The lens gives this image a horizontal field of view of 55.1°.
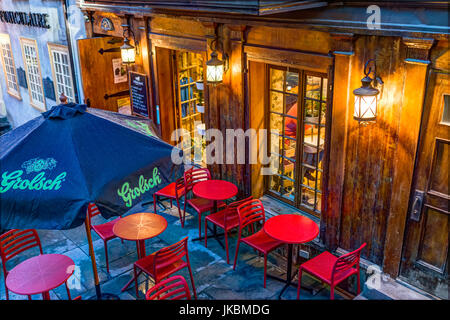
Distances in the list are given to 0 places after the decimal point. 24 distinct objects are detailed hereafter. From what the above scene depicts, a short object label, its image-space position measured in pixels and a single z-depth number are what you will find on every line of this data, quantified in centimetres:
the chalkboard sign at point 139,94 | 890
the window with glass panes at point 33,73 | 1222
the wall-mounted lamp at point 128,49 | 850
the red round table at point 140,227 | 602
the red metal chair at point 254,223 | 599
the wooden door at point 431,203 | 461
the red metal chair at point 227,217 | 665
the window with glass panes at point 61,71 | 1080
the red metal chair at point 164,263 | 545
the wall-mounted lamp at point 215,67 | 665
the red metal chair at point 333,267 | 522
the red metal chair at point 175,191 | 770
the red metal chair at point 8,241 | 586
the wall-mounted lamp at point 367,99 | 477
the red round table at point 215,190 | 694
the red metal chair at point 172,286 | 454
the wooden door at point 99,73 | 898
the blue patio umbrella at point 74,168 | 407
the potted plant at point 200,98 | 927
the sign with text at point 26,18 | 1111
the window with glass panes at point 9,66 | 1366
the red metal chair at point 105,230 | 636
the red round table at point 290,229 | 565
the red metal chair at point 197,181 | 730
